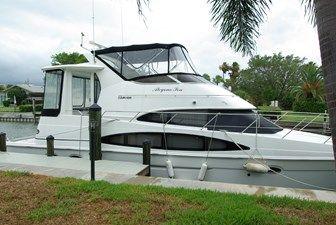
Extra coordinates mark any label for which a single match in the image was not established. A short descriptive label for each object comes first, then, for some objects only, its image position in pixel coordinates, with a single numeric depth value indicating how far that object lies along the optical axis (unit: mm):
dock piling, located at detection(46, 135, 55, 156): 11531
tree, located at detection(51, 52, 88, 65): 60678
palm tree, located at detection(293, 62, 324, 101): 42406
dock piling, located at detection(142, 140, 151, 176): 10127
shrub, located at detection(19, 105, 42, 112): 70500
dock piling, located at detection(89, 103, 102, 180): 7898
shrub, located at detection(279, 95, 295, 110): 54069
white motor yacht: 9438
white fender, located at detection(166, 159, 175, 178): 10195
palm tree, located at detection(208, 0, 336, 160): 4367
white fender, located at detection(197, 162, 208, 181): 9852
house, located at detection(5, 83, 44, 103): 84062
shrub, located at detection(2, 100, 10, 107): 93438
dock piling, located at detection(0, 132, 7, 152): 12297
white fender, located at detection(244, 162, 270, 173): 9320
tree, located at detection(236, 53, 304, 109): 62312
